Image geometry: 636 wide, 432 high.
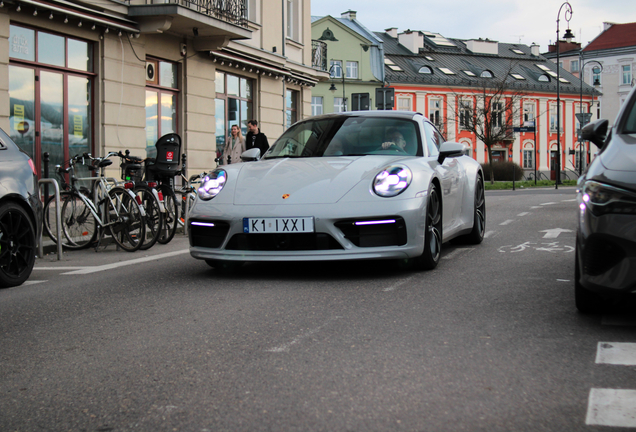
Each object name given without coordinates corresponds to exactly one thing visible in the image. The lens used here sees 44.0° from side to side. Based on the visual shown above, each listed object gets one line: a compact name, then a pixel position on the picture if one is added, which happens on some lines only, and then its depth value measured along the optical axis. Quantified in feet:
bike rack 28.84
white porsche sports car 19.29
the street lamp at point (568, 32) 127.85
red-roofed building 274.16
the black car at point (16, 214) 20.68
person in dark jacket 48.76
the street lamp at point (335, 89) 185.88
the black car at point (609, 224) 12.74
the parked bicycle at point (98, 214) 29.81
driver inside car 22.97
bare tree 162.71
